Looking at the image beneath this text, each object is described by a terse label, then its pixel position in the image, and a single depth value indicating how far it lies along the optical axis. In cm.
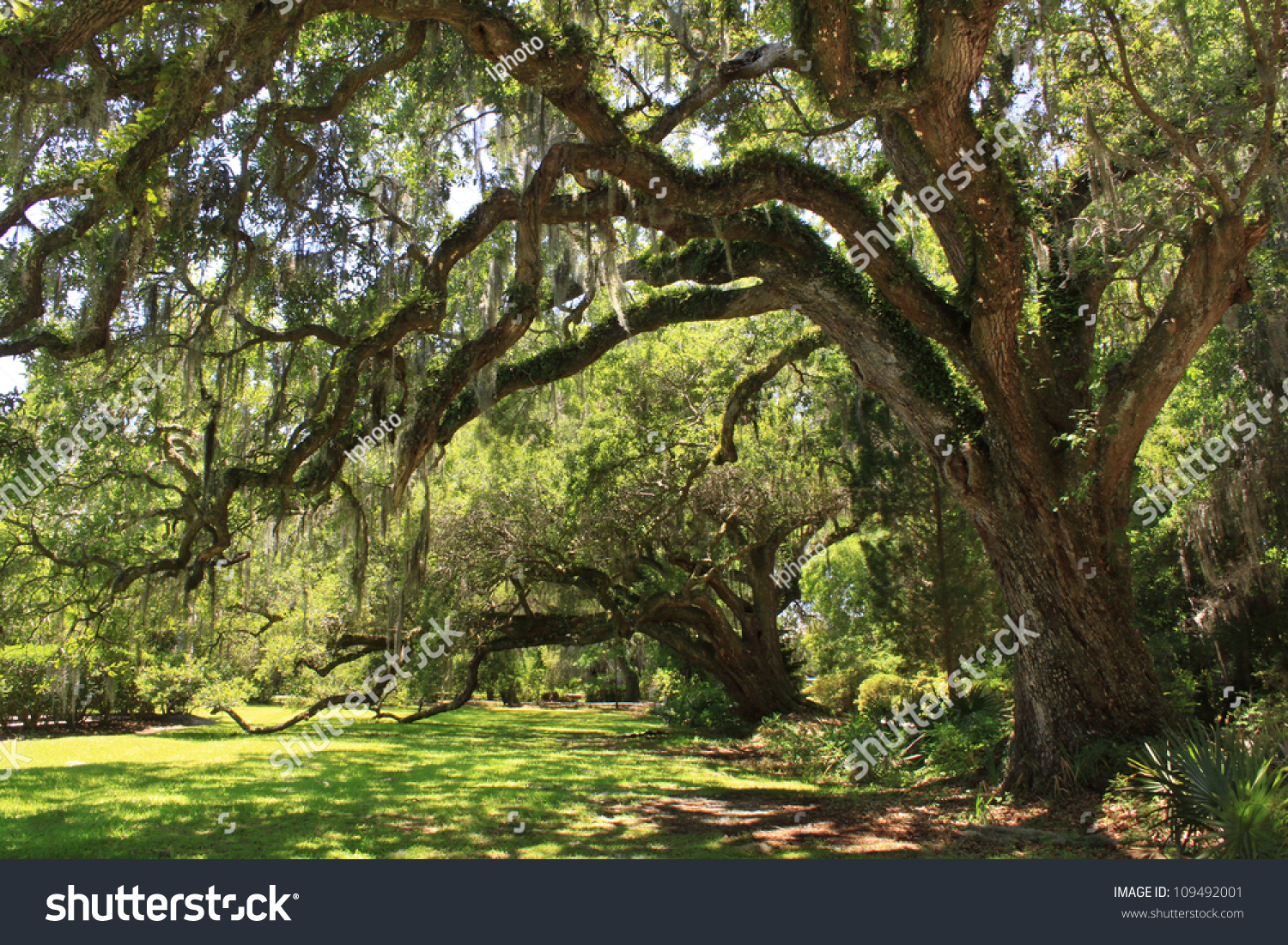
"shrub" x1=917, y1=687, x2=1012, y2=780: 848
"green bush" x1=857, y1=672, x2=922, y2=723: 1195
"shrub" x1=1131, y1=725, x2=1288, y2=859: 416
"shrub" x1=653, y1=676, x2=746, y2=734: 1612
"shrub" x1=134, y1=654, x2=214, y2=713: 1549
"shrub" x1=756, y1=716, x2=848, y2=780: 1023
